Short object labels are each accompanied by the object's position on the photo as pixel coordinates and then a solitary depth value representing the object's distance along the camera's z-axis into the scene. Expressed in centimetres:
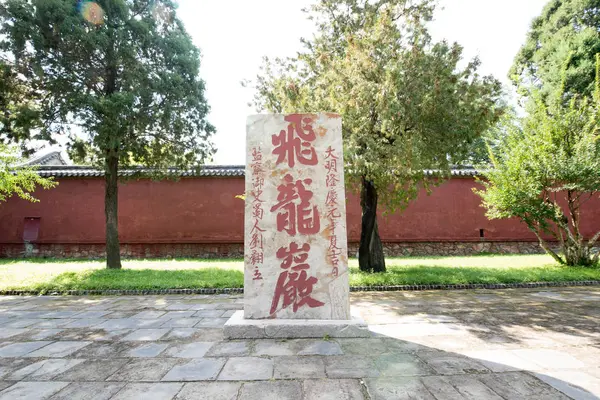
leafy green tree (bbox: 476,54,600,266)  743
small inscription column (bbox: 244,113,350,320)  369
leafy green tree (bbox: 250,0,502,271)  600
